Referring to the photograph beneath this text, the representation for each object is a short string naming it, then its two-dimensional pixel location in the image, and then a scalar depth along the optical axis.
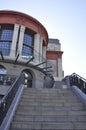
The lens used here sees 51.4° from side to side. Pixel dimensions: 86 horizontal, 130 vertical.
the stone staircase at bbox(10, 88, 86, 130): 3.08
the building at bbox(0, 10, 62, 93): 9.39
